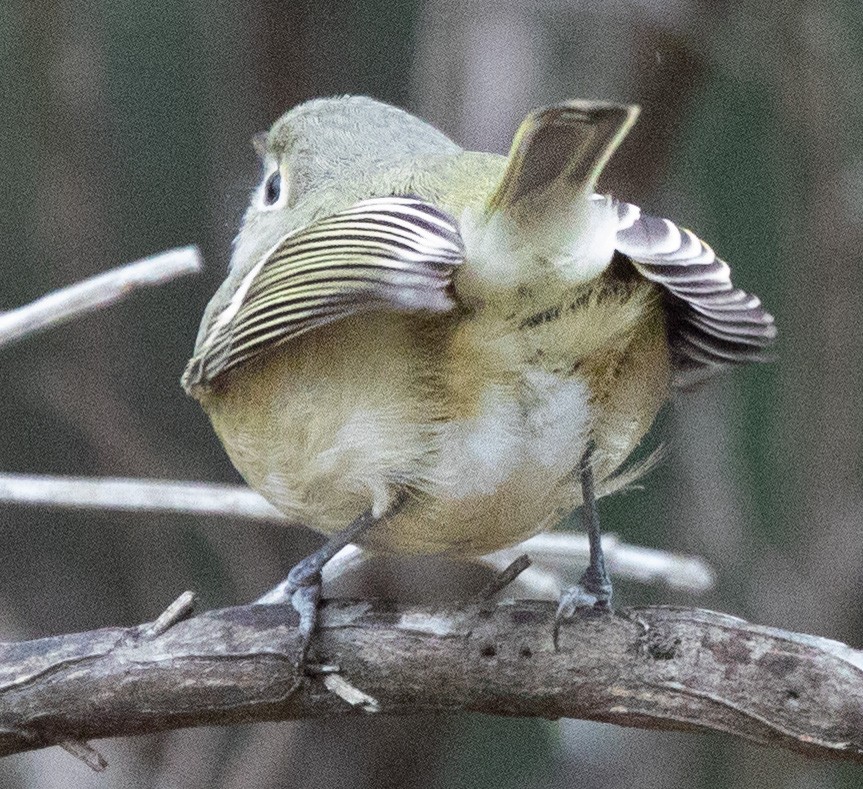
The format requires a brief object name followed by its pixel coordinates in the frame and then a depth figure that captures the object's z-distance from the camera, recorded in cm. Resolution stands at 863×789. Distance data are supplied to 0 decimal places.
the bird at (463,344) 360
